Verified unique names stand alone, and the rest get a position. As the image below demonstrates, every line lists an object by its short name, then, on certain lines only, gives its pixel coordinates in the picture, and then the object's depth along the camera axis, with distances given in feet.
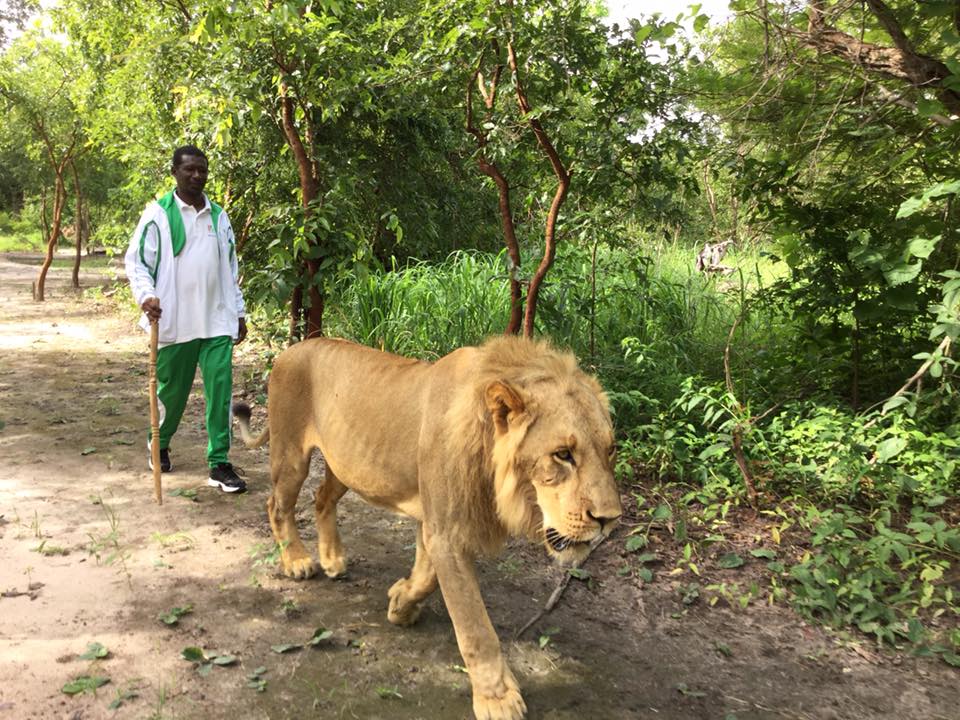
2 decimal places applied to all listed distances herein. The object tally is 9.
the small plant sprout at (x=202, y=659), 9.83
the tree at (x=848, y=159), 13.89
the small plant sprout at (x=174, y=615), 10.81
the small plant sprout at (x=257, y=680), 9.36
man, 15.74
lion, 8.25
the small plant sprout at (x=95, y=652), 9.80
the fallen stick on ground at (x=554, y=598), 11.01
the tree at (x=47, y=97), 48.85
